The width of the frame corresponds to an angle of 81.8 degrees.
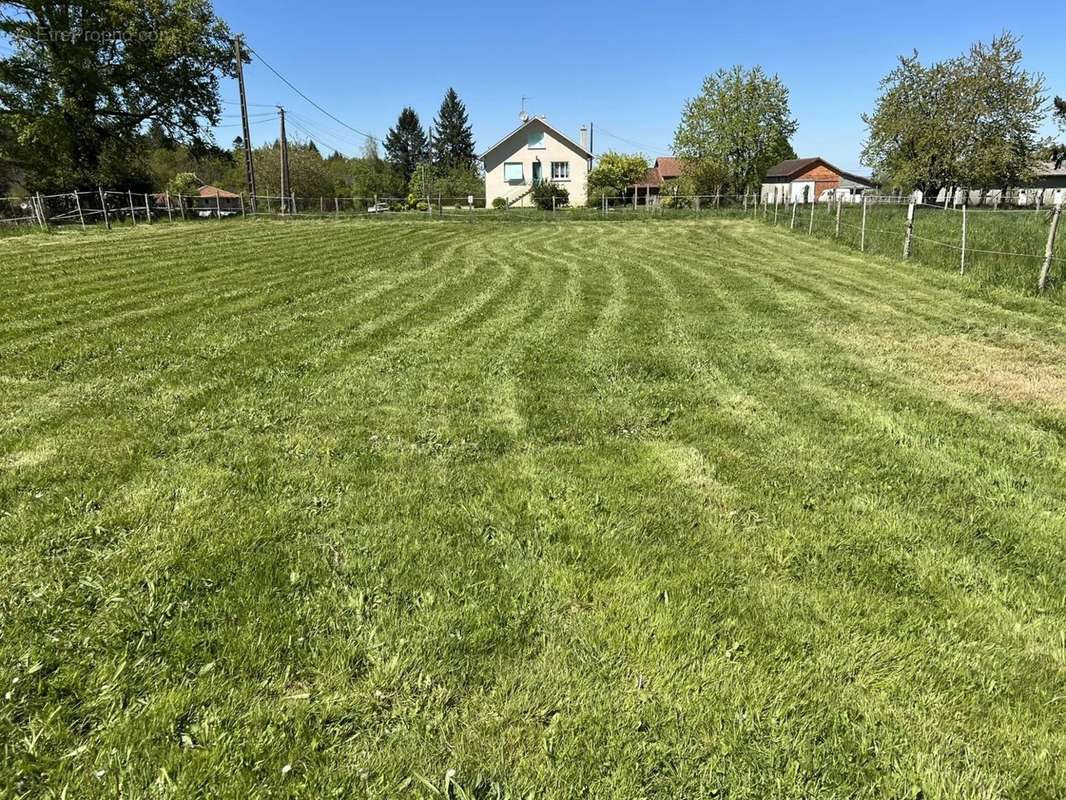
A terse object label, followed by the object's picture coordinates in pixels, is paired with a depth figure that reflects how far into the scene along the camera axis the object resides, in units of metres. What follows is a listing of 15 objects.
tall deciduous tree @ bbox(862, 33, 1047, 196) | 36.12
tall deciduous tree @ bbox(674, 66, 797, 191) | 39.75
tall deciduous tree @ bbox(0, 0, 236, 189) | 27.78
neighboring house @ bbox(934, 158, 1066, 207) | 43.19
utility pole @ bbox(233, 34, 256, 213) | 29.84
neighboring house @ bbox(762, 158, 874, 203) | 56.28
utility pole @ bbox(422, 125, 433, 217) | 52.06
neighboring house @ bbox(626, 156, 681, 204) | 50.16
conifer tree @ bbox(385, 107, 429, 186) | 78.81
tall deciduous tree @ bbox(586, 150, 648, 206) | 42.34
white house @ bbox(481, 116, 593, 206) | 43.34
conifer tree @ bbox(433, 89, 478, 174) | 76.44
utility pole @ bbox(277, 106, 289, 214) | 33.00
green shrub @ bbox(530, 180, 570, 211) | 39.69
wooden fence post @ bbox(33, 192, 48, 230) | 21.55
